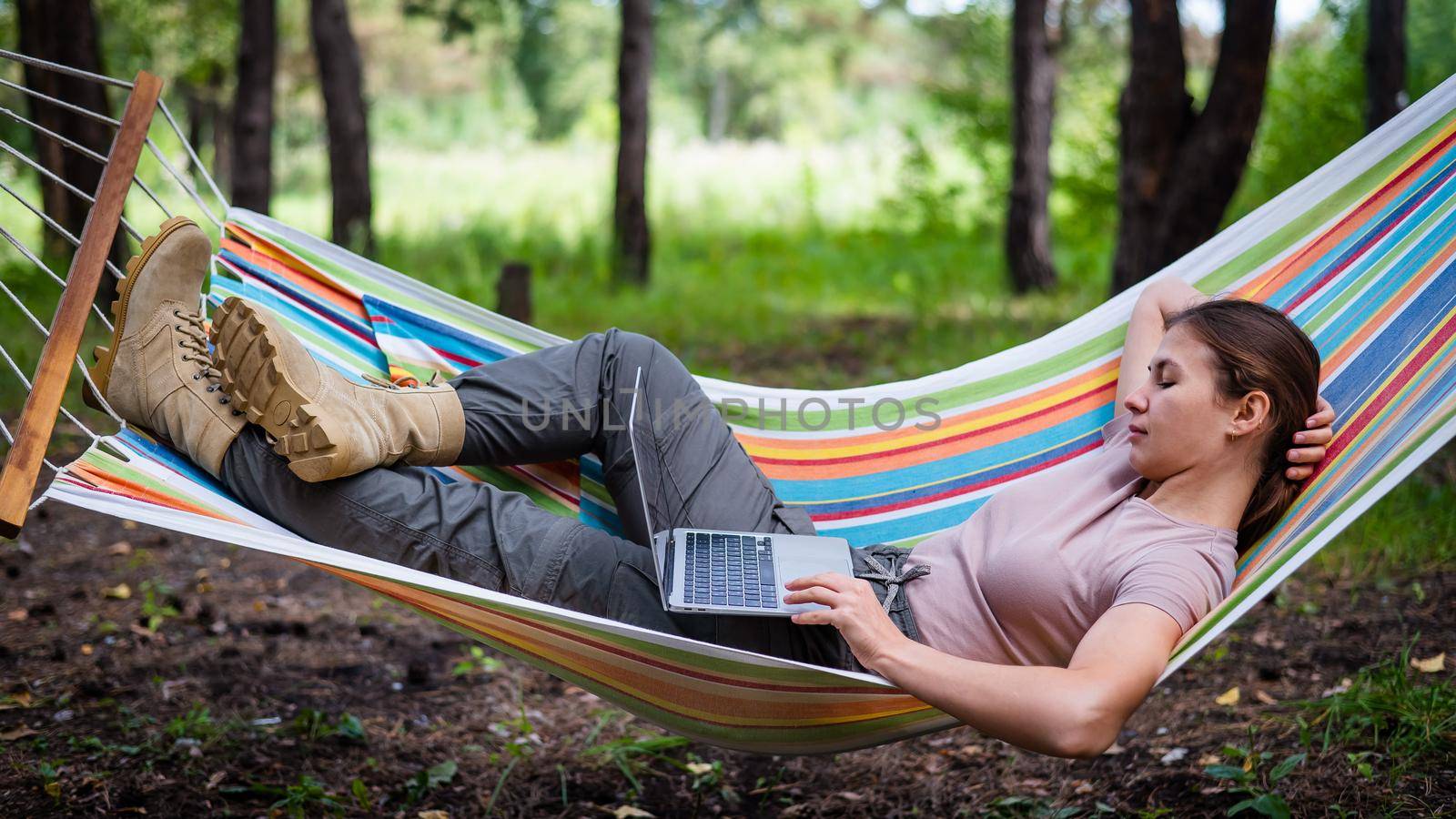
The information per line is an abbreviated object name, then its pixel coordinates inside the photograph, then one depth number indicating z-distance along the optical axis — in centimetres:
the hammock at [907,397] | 148
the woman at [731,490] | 148
